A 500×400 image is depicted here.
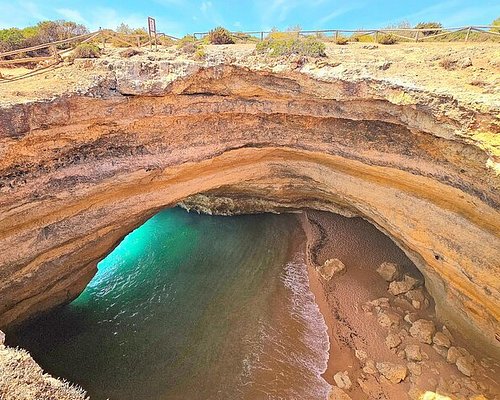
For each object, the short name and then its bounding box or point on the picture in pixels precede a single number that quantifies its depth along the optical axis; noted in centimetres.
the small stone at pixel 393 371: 961
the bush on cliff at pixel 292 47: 905
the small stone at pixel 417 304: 1159
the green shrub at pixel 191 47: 940
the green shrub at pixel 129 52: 1016
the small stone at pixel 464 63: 792
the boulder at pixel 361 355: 1036
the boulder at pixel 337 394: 946
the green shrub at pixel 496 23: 988
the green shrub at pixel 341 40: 1206
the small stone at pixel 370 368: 994
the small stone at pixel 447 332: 1040
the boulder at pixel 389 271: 1274
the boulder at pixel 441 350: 1005
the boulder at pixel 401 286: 1219
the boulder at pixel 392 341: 1046
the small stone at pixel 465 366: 939
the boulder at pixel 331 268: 1326
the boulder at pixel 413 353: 998
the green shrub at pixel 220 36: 1317
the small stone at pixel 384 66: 820
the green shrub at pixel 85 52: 1005
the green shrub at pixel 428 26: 1270
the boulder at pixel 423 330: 1042
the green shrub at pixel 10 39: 1150
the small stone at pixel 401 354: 1017
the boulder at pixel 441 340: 1020
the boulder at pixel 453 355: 976
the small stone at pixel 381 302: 1180
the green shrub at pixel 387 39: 1191
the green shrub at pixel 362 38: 1281
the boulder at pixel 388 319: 1110
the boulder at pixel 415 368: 966
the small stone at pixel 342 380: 977
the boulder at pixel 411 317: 1111
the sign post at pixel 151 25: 1152
